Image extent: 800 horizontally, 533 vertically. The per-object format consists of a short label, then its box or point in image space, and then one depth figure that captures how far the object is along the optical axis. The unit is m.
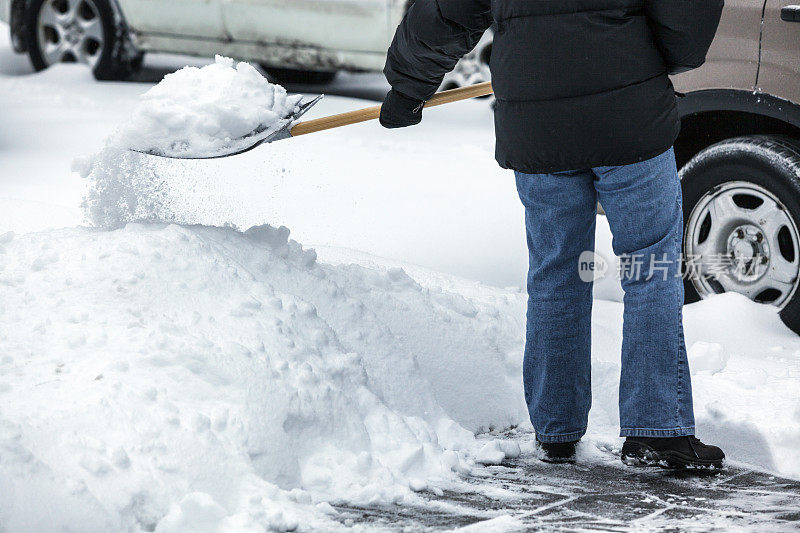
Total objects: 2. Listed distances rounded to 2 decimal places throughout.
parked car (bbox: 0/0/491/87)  14.54
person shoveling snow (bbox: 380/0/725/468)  5.42
